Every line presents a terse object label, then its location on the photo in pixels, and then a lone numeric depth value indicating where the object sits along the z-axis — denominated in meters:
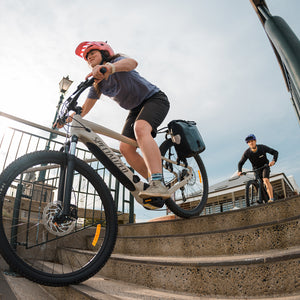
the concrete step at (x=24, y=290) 1.68
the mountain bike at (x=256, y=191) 4.95
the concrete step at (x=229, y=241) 1.61
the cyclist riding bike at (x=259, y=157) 4.76
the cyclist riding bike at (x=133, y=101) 1.99
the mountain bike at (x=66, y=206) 1.40
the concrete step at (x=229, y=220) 1.98
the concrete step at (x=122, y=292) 1.42
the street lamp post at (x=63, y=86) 7.66
